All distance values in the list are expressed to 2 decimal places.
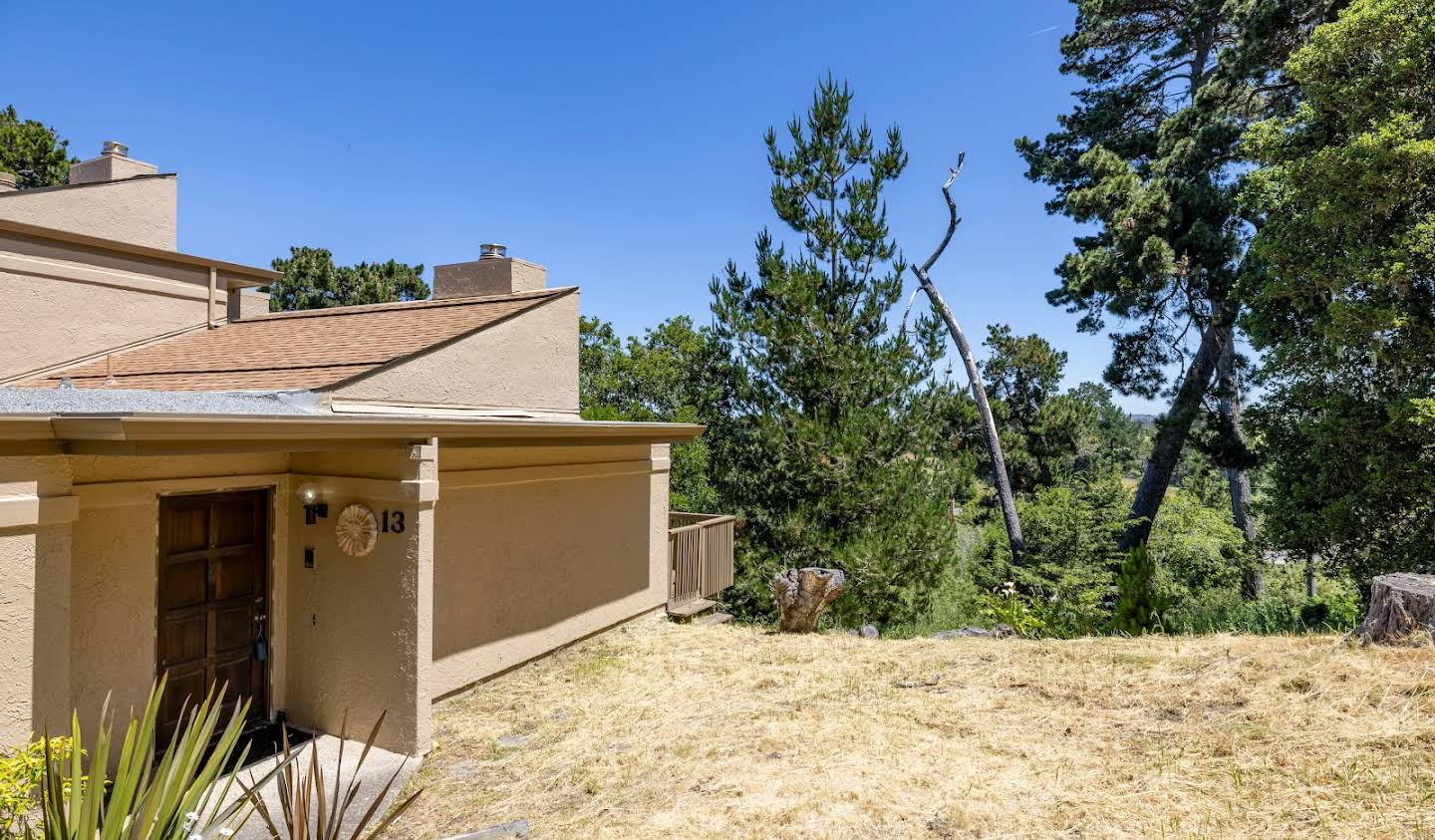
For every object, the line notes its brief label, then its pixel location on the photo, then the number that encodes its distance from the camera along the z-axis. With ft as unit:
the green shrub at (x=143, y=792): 9.60
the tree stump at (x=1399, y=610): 20.22
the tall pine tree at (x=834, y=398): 46.01
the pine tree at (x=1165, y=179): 53.26
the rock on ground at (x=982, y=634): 34.15
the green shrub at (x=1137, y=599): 39.14
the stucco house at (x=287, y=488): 15.33
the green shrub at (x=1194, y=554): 62.69
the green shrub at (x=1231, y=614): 38.19
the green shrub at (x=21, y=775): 10.75
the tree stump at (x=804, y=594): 33.17
